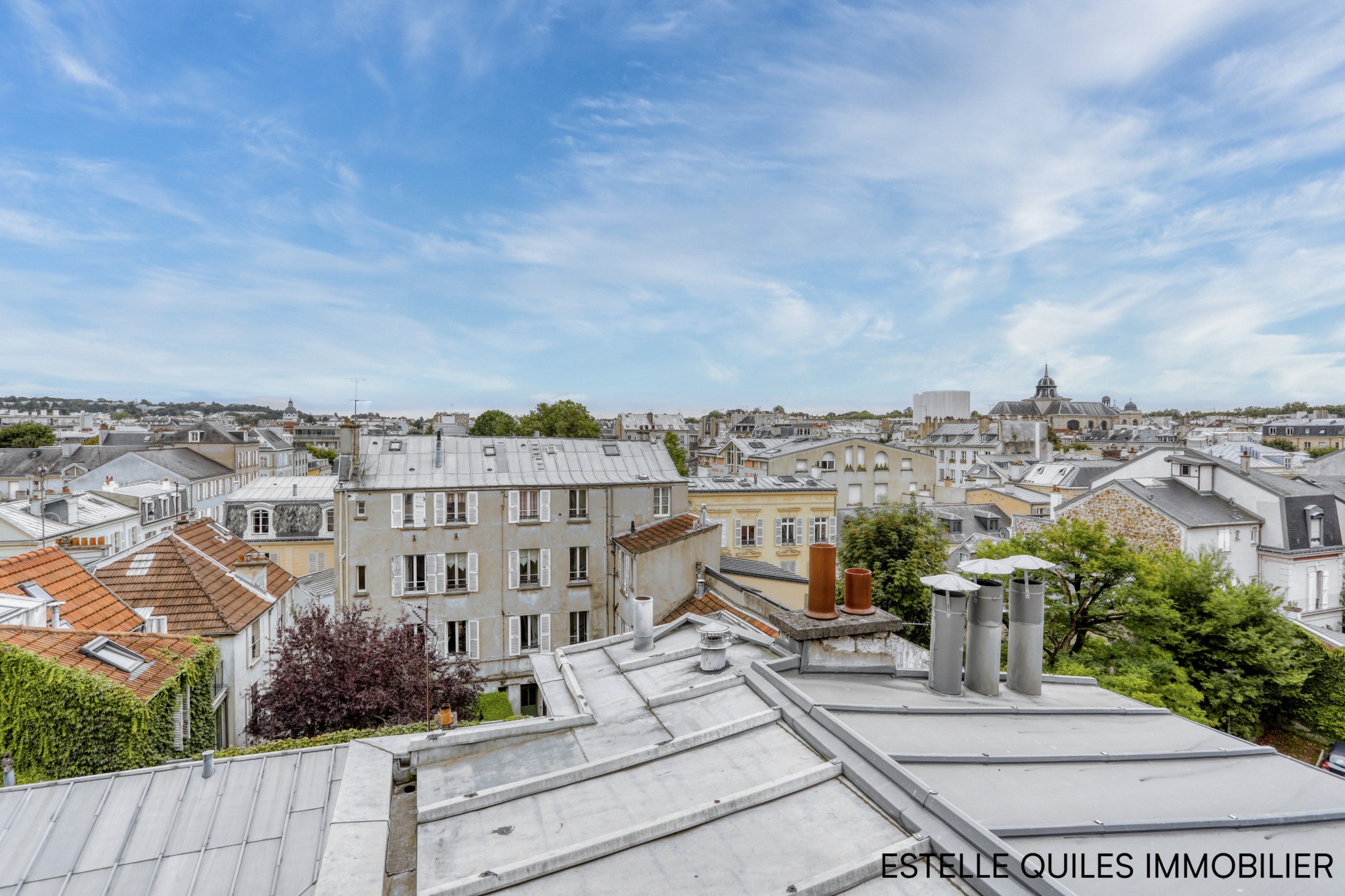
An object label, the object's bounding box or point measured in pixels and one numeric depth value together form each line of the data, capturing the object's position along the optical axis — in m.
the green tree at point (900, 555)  22.88
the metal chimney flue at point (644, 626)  9.19
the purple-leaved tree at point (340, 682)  14.45
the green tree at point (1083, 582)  20.72
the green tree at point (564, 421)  73.06
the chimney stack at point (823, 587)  7.11
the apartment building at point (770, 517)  29.31
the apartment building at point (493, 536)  22.67
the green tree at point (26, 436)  79.31
